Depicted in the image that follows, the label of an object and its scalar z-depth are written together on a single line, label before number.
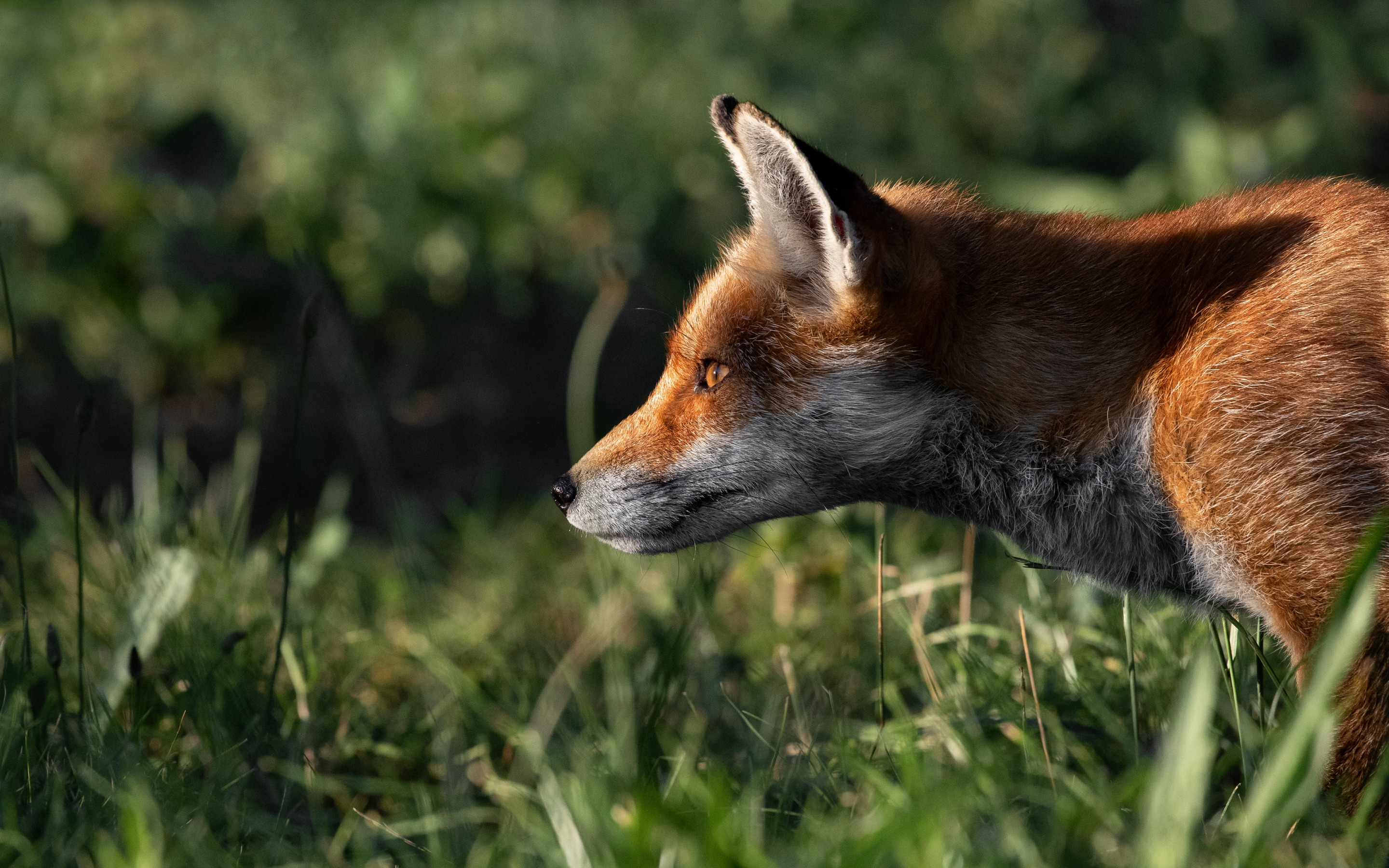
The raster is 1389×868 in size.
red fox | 5.83
